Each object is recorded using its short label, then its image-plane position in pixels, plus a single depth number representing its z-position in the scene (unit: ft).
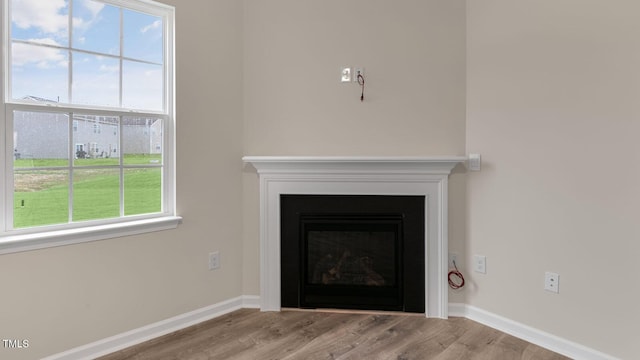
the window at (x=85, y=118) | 6.43
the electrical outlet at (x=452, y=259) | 8.96
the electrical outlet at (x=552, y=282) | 7.39
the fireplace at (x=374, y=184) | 8.69
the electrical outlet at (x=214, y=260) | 8.89
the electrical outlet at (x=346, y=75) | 8.98
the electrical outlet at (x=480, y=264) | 8.59
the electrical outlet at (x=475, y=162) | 8.59
